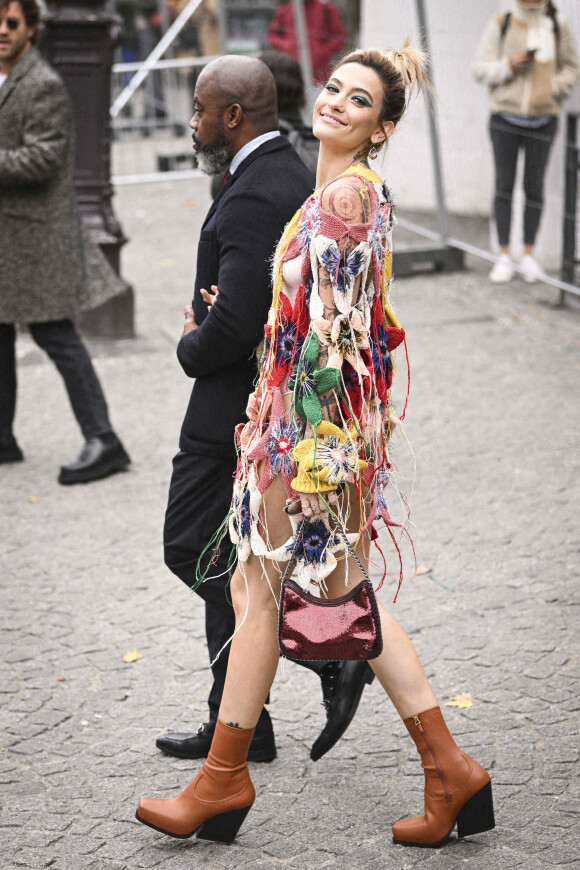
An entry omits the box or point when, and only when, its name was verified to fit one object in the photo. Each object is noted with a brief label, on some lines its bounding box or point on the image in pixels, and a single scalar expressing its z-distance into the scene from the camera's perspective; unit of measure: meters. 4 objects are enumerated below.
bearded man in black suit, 5.77
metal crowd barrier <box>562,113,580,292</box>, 16.53
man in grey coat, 10.98
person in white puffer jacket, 17.14
